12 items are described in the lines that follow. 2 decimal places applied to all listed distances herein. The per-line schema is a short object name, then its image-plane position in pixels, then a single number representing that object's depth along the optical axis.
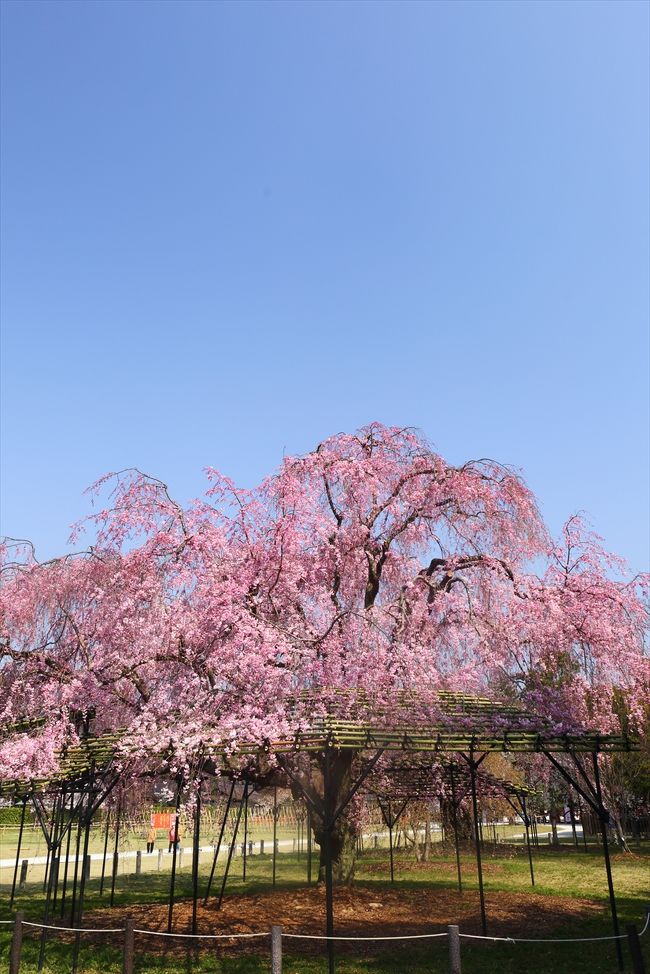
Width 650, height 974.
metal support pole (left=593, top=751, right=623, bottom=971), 11.73
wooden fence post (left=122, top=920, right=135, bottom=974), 8.88
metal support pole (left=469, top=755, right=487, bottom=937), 13.45
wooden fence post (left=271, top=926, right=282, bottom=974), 8.73
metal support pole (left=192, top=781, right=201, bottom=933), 12.68
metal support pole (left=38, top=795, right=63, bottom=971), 11.83
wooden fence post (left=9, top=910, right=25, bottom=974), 9.27
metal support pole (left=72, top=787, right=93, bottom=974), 11.68
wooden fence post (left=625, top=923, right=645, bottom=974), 8.07
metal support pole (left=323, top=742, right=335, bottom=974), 10.17
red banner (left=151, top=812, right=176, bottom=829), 45.50
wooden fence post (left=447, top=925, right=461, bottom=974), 8.66
